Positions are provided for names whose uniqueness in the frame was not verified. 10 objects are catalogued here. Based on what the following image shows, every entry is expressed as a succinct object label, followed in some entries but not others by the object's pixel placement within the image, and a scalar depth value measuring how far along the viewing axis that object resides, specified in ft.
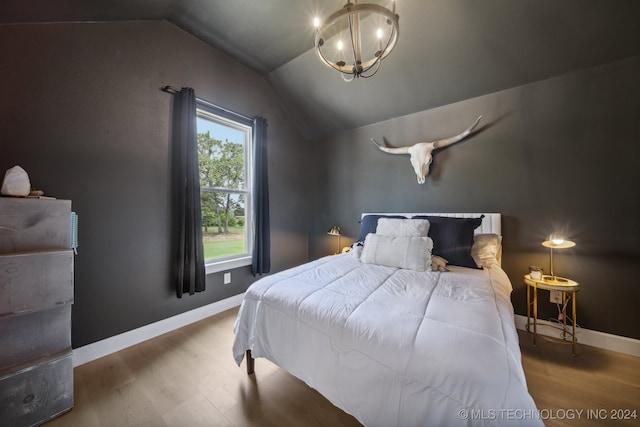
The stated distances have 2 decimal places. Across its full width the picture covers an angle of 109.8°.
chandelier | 4.09
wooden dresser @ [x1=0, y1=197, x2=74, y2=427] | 3.86
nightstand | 5.87
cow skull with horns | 8.39
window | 8.46
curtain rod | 7.11
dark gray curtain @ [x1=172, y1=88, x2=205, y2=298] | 7.22
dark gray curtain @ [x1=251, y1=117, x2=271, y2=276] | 9.61
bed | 2.54
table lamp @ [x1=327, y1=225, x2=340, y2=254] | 10.76
